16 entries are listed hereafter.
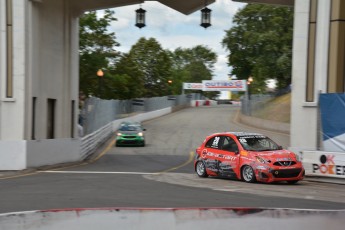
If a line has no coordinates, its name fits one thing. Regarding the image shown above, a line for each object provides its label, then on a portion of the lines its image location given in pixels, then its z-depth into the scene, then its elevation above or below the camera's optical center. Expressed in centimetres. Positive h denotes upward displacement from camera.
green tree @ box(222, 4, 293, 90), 5525 +503
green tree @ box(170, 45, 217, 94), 13962 +681
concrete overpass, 1908 +54
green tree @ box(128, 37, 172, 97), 9762 +363
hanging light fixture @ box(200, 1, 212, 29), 2378 +301
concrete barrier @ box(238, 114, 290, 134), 4343 -291
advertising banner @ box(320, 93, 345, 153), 1694 -92
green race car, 3391 -305
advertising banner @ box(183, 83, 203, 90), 8977 +27
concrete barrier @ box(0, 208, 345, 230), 700 -167
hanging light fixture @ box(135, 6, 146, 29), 2419 +293
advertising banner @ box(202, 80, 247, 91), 7507 +46
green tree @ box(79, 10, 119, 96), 5566 +384
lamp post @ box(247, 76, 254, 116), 5255 -178
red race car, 1570 -208
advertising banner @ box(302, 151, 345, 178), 1625 -219
